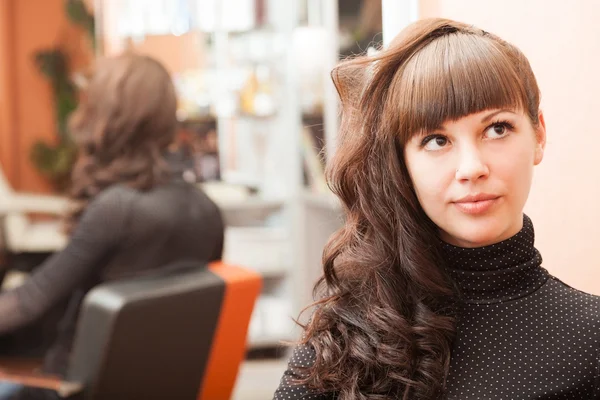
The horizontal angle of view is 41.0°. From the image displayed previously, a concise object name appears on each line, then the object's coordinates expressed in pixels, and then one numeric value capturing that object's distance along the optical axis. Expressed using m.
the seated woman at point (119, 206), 2.49
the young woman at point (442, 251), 1.03
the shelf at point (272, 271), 4.55
